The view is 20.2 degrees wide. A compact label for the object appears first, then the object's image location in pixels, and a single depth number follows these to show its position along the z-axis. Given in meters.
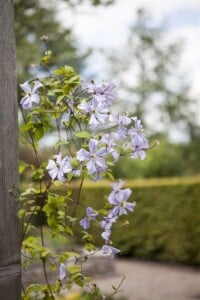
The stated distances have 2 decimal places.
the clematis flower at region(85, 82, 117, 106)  2.01
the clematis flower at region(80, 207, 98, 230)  2.07
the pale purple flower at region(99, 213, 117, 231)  2.11
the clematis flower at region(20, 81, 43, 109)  2.01
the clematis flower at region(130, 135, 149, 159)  2.05
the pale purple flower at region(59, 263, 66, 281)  1.95
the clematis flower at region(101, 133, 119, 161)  2.00
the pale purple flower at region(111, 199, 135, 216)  2.09
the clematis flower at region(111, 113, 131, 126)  2.01
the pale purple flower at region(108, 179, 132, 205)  2.08
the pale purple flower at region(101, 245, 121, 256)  2.06
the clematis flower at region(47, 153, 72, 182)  1.90
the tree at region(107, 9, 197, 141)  21.19
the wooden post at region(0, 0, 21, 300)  1.79
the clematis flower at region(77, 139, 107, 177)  1.90
